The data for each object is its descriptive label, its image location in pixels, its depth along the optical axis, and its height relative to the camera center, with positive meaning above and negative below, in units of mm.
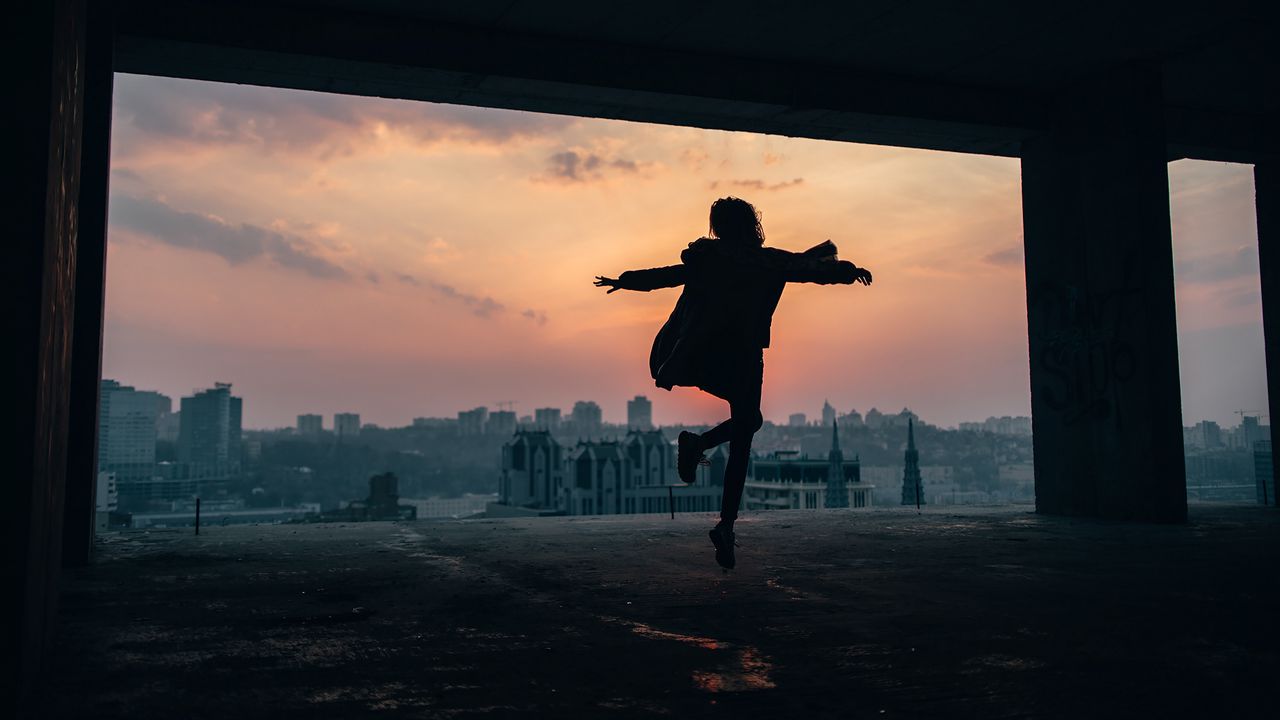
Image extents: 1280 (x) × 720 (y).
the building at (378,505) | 82812 -5575
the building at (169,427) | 125938 +3277
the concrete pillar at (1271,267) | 10930 +2150
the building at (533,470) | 101562 -2732
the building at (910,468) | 86125 -2538
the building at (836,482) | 99188 -4232
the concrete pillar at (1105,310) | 8812 +1376
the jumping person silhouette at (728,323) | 4848 +664
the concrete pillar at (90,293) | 6168 +1105
